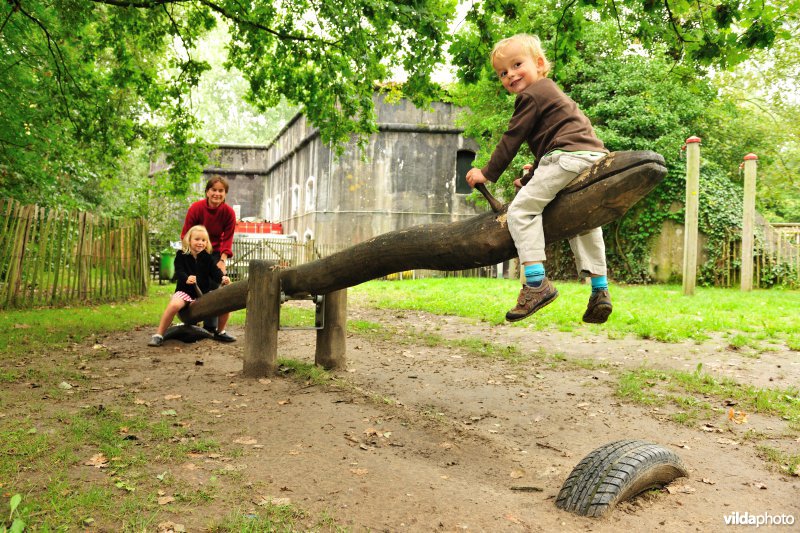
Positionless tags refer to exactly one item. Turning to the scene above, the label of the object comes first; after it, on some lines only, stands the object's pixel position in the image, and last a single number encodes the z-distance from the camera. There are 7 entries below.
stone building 24.27
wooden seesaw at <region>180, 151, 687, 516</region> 2.80
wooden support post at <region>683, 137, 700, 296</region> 11.59
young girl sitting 6.50
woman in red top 6.57
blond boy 3.01
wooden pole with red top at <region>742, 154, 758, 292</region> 12.79
